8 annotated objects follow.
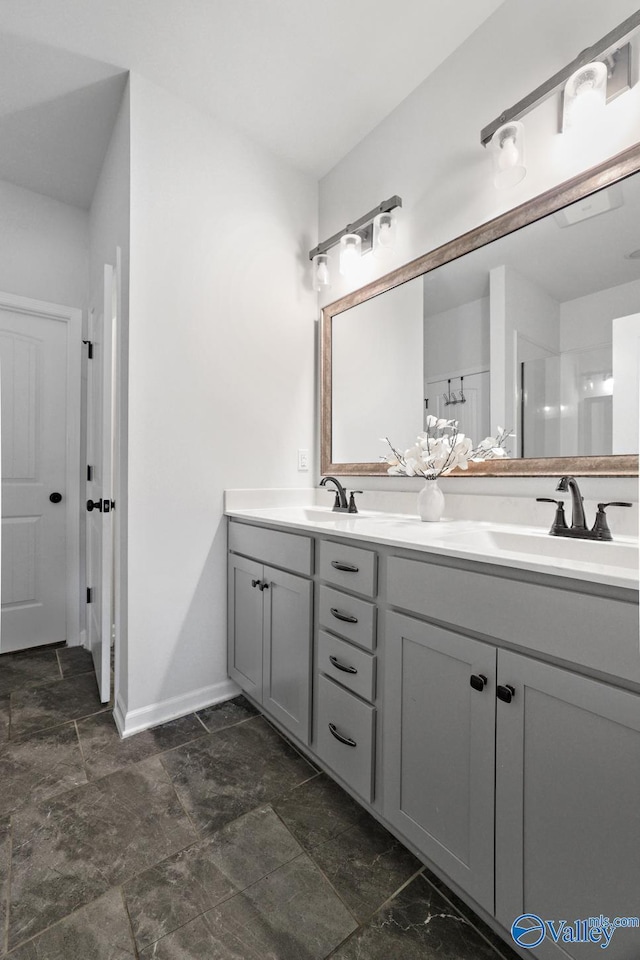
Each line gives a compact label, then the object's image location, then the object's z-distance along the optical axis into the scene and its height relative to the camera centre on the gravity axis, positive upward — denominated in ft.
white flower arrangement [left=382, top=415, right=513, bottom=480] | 5.28 +0.35
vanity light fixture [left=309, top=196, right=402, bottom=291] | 6.43 +3.72
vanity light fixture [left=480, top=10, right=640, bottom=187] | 4.02 +3.76
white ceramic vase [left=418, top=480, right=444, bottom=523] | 5.47 -0.24
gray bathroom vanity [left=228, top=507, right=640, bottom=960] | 2.63 -1.68
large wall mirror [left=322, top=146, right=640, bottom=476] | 4.29 +1.74
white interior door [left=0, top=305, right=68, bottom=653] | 8.49 +0.00
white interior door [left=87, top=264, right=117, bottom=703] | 6.23 +0.05
